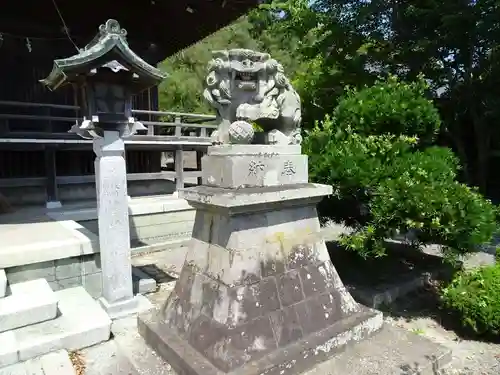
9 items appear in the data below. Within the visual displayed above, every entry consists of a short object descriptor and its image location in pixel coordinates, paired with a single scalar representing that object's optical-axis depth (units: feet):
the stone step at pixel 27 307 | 12.28
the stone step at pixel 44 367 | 10.84
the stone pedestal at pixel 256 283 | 9.80
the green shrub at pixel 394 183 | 13.15
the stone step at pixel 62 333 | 11.37
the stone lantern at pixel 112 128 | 14.10
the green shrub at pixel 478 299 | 13.98
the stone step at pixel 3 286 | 13.33
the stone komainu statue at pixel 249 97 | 10.77
